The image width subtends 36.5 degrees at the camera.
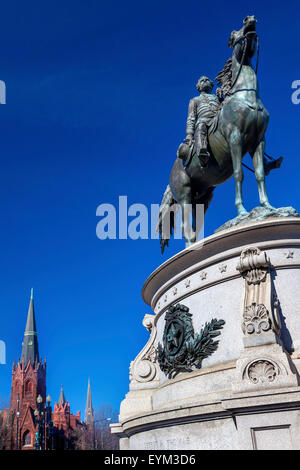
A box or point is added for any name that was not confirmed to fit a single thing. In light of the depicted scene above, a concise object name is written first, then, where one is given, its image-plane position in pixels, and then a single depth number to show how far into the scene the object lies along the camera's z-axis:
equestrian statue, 9.52
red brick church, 97.25
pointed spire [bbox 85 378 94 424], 184.94
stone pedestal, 6.07
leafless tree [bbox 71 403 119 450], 72.94
